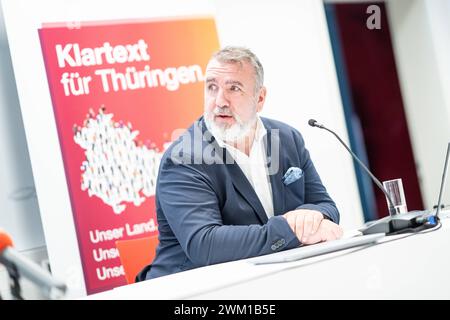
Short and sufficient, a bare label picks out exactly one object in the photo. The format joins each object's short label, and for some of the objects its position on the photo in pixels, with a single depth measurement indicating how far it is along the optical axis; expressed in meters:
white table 2.77
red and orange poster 5.23
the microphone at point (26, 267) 1.92
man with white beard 4.15
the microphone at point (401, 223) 4.04
